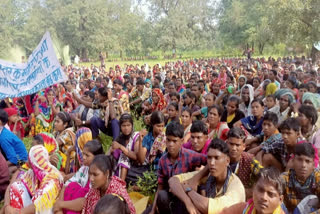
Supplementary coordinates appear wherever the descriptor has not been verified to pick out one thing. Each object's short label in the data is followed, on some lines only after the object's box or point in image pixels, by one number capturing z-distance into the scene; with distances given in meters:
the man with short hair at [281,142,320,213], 2.73
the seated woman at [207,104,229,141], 4.31
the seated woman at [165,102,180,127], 5.08
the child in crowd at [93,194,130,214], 2.10
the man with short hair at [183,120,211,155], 3.49
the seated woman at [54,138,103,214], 2.99
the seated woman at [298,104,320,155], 4.04
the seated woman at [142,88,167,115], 6.74
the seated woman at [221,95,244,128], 5.05
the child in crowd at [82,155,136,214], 2.72
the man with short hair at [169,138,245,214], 2.53
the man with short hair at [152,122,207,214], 3.00
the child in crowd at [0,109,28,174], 4.13
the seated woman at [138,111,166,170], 4.05
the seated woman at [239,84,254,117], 5.85
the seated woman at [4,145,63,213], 3.08
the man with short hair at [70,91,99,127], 5.98
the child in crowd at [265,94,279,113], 5.32
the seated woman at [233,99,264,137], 4.63
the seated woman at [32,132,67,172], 3.96
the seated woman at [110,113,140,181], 4.07
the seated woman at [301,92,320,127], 4.95
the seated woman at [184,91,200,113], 6.06
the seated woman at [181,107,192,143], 4.62
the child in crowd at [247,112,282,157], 3.71
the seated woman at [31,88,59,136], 6.25
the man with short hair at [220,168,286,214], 2.20
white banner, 6.10
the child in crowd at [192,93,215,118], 5.69
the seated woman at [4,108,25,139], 5.53
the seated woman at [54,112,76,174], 4.23
